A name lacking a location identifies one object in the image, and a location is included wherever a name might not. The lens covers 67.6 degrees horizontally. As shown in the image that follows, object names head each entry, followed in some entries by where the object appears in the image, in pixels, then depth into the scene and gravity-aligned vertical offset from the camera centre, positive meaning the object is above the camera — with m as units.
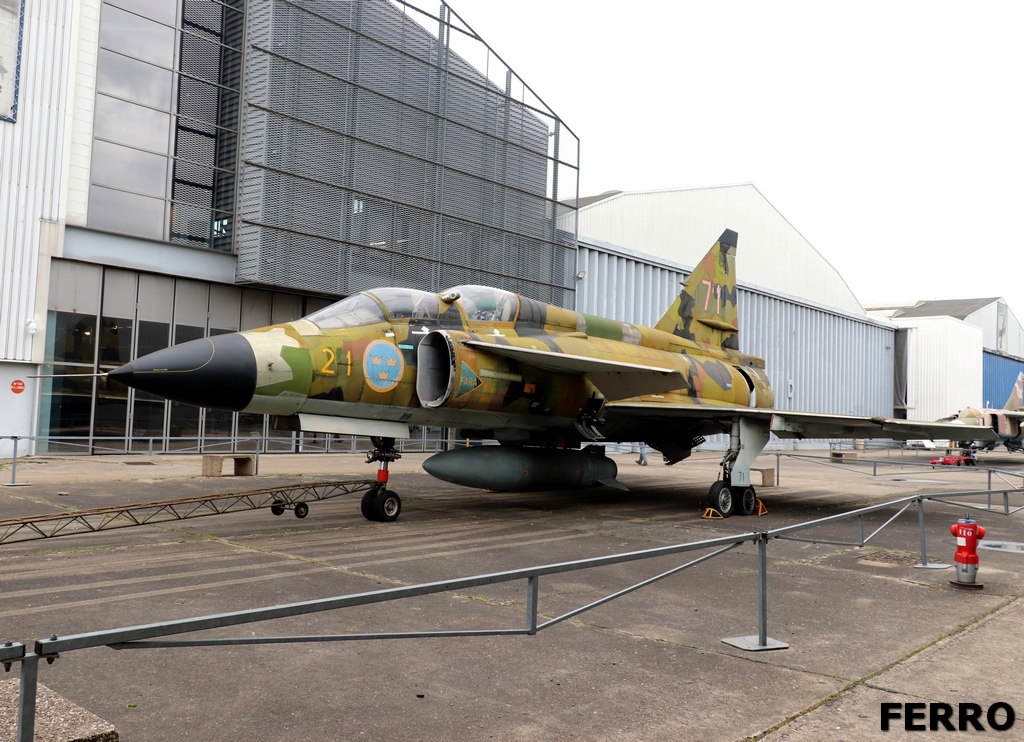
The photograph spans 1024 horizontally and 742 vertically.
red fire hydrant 6.63 -1.08
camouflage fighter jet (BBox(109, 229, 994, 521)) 8.57 +0.26
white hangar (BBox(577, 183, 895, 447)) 30.48 +6.01
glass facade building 20.19 +6.37
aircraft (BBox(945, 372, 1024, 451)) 29.34 +0.23
